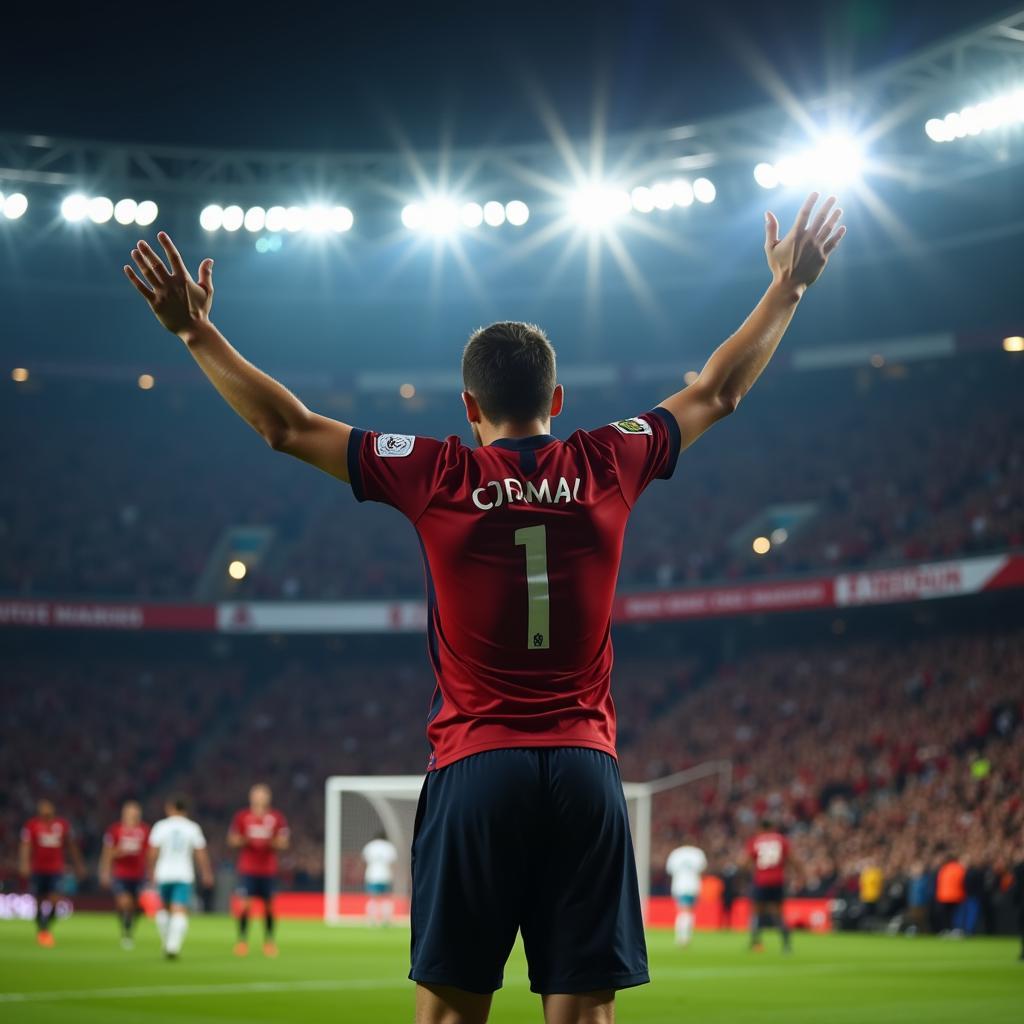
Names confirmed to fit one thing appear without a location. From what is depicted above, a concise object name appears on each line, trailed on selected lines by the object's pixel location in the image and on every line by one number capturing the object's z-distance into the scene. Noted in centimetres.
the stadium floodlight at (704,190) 3872
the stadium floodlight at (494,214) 4097
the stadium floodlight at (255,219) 4050
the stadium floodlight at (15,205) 3806
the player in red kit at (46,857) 2267
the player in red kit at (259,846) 1972
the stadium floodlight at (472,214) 4106
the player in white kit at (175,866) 1880
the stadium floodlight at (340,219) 4094
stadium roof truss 3144
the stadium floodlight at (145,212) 3941
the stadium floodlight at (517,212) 4075
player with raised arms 371
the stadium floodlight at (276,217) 4078
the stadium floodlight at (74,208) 3838
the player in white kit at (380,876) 3121
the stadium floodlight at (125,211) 3934
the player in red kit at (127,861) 2136
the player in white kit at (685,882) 2383
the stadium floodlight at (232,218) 4025
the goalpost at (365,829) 3228
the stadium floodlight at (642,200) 3953
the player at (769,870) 2286
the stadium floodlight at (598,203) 3953
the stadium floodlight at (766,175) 3688
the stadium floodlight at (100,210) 3894
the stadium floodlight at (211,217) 4012
